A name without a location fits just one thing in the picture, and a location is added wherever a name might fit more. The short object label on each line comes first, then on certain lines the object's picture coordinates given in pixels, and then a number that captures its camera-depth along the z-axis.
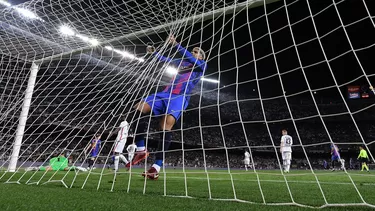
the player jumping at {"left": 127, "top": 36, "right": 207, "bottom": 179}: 3.31
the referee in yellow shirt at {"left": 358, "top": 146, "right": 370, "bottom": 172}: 11.88
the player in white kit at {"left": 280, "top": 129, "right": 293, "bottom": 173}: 7.91
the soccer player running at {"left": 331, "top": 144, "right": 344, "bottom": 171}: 11.05
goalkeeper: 5.92
